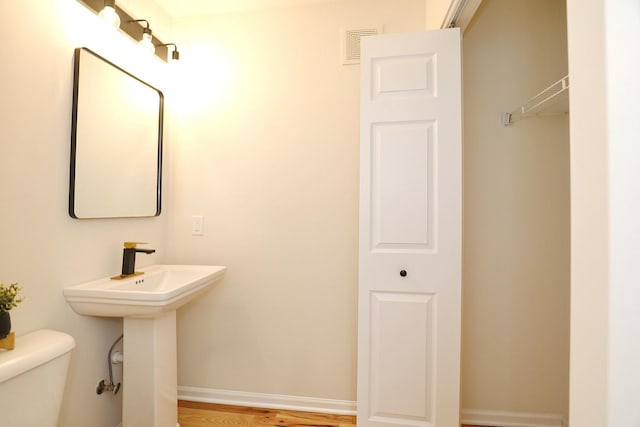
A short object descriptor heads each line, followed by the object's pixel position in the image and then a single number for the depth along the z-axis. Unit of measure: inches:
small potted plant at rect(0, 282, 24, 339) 39.6
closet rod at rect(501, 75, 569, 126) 56.4
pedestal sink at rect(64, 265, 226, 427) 52.1
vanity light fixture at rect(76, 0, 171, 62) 57.2
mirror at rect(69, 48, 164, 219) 56.2
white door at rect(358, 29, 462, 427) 59.4
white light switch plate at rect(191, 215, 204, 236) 82.4
